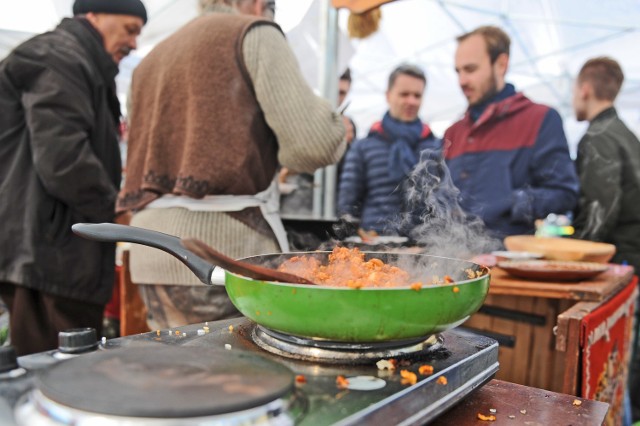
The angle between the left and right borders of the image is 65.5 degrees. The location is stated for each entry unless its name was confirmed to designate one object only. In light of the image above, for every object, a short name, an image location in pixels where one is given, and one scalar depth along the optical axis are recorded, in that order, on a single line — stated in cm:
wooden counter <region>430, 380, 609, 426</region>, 75
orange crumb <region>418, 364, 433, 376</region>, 70
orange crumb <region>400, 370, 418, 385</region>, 66
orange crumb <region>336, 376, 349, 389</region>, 64
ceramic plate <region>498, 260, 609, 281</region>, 172
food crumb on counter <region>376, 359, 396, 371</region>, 72
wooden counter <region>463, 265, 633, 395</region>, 165
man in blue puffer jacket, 327
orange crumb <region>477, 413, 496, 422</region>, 75
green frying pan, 69
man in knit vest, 156
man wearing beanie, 195
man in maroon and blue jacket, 256
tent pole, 304
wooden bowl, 213
